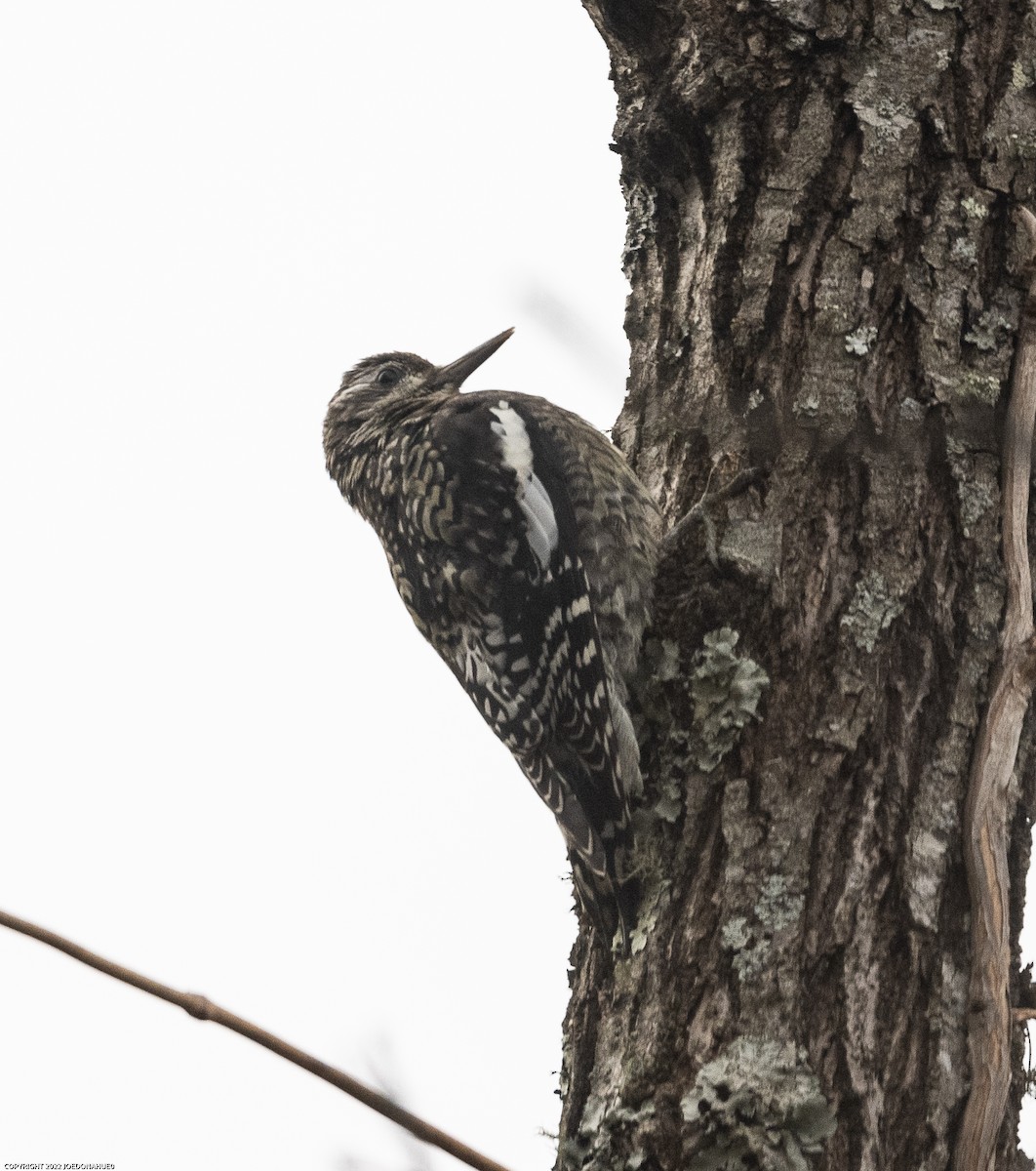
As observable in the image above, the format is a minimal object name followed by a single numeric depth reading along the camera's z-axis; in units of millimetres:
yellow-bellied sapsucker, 5891
